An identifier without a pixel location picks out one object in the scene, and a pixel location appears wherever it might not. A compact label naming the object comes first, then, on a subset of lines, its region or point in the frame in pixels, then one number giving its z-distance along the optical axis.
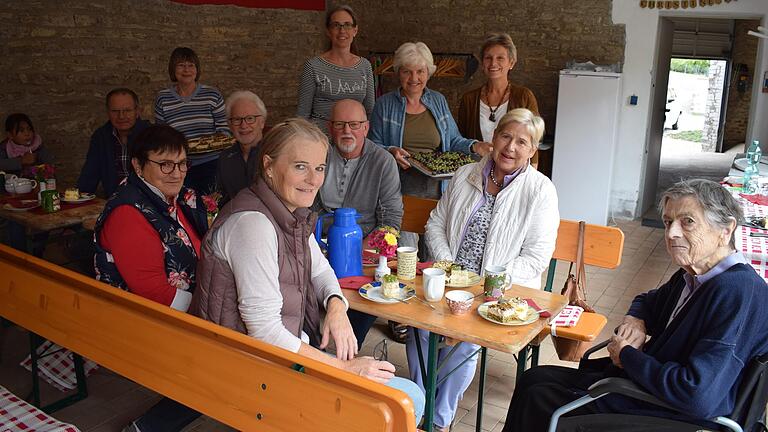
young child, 5.11
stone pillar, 13.86
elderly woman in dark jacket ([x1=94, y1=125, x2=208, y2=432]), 2.49
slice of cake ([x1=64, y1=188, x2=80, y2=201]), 3.97
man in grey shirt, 3.33
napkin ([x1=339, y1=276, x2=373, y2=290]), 2.57
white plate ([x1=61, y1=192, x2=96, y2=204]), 3.96
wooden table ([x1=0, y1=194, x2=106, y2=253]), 3.55
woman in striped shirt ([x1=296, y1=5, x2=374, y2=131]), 4.08
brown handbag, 2.66
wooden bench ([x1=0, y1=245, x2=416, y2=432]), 1.56
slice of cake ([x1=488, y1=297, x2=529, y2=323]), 2.24
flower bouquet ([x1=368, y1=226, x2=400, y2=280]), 2.80
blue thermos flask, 2.60
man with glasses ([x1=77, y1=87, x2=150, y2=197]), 4.03
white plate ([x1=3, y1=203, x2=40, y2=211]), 3.85
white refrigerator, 6.77
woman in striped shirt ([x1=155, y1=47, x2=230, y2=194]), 4.41
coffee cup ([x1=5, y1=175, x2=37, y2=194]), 4.16
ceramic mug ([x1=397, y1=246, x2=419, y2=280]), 2.62
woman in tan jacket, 3.95
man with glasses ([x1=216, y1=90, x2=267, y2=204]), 3.51
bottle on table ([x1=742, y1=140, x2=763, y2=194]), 3.94
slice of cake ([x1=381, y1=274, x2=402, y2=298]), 2.44
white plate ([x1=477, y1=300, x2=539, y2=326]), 2.22
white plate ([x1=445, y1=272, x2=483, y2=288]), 2.56
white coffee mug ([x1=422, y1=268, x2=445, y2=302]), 2.40
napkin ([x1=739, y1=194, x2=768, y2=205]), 3.69
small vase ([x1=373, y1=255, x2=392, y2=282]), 2.63
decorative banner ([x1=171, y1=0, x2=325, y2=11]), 6.86
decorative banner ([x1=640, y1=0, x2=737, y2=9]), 6.54
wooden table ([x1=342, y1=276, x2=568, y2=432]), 2.13
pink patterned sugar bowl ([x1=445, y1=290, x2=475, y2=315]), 2.29
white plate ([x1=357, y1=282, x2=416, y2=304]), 2.42
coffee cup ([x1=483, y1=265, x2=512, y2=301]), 2.41
